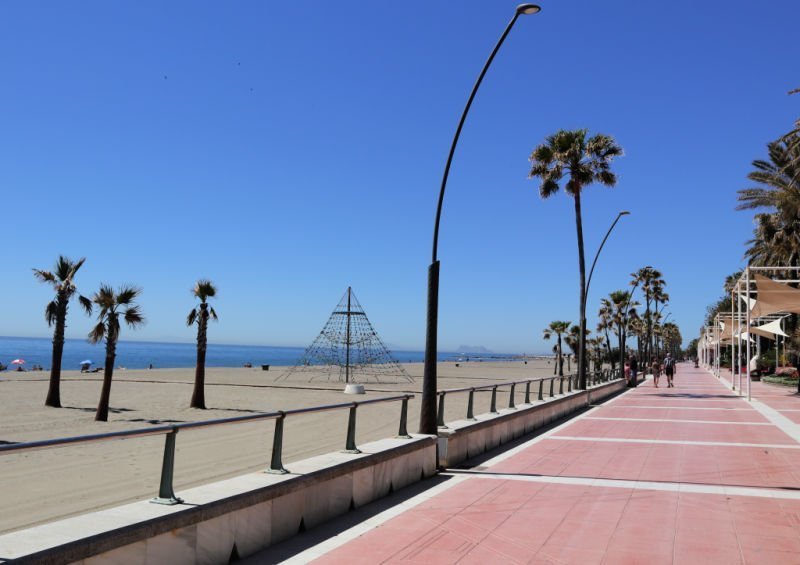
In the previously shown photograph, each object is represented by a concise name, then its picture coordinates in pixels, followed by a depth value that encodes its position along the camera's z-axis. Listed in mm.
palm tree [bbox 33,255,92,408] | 27312
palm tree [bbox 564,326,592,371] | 73125
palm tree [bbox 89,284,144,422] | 24891
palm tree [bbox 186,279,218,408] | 28406
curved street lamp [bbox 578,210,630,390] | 25859
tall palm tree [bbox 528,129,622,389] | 31422
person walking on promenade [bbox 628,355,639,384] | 45156
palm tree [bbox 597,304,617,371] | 79562
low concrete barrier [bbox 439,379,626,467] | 10797
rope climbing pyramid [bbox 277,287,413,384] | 49969
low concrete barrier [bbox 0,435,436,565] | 4315
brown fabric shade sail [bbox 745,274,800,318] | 24938
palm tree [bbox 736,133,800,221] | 32781
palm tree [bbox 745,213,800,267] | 38344
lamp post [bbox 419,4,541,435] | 10492
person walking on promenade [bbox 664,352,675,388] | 39344
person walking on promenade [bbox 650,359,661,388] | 40469
